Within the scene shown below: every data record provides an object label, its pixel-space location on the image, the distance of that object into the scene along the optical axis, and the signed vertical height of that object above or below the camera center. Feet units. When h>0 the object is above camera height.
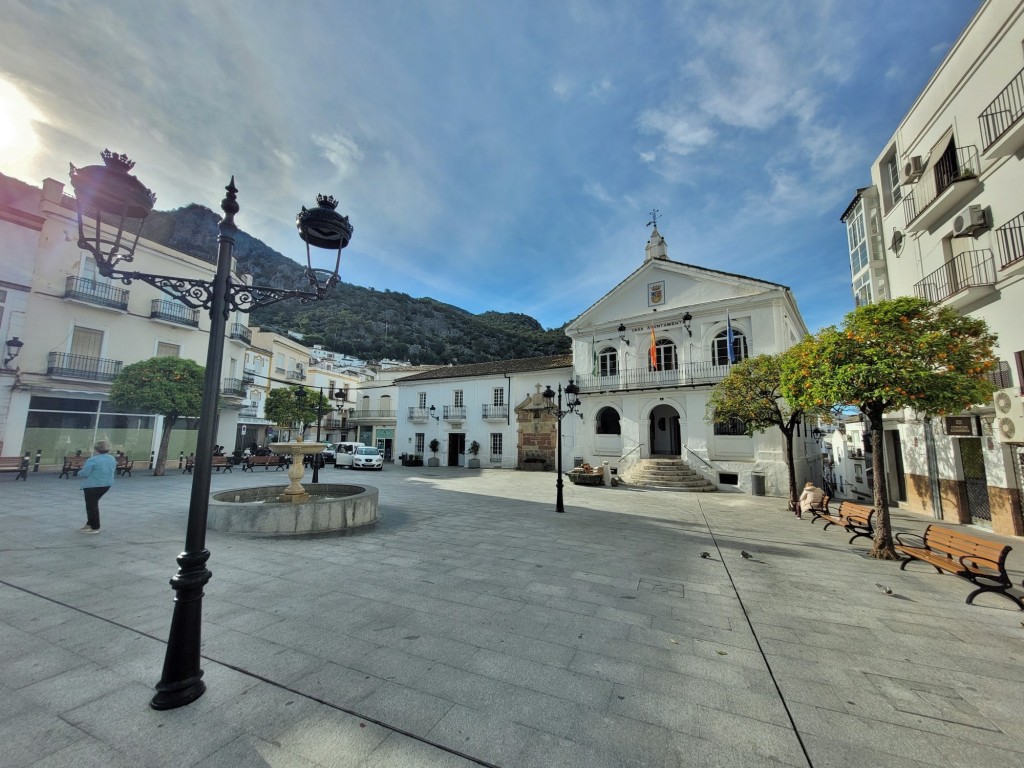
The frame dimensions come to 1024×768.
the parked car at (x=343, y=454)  78.89 -4.08
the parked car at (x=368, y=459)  77.30 -4.88
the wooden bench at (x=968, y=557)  15.49 -4.90
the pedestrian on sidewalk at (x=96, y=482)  22.08 -2.89
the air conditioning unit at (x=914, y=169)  38.42 +25.97
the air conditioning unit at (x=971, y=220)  30.78 +17.09
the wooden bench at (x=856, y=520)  24.76 -5.01
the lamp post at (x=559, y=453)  34.94 -1.47
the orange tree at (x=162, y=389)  51.85 +5.22
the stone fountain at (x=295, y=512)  23.03 -4.69
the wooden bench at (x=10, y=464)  49.44 -4.48
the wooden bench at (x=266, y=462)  70.22 -5.42
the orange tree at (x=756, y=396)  39.52 +4.44
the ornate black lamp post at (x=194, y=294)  8.79 +3.76
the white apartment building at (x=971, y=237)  28.14 +17.02
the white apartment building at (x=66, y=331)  51.19 +14.02
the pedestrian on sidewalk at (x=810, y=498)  33.47 -4.76
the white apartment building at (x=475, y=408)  83.82 +6.03
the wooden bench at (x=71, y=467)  48.24 -4.58
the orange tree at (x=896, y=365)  20.56 +4.09
